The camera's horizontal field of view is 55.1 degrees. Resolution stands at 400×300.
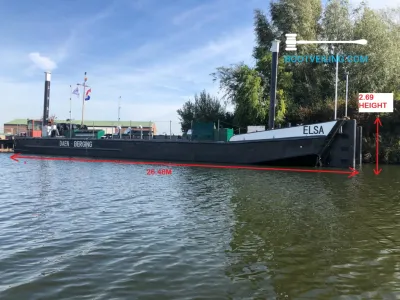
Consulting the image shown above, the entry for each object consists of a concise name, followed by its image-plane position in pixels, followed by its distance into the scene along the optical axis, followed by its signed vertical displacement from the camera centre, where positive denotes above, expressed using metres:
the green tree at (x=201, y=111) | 39.48 +3.78
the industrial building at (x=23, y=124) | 68.93 +3.84
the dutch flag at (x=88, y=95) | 33.16 +4.23
